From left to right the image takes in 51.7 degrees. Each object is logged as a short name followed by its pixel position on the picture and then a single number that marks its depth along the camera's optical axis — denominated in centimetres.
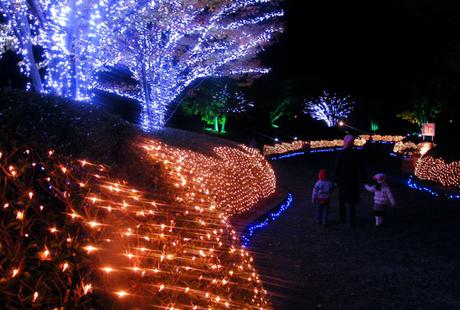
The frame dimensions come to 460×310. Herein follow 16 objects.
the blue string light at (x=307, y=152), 3433
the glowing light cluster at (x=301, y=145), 3525
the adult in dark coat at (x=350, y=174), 945
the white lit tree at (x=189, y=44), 1386
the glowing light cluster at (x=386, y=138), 4776
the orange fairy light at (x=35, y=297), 243
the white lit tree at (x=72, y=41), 983
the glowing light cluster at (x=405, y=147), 3583
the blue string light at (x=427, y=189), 1471
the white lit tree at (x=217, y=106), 3281
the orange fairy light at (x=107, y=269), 269
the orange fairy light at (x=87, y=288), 257
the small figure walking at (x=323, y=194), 961
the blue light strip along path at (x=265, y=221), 842
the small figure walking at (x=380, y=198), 953
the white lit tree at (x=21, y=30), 998
